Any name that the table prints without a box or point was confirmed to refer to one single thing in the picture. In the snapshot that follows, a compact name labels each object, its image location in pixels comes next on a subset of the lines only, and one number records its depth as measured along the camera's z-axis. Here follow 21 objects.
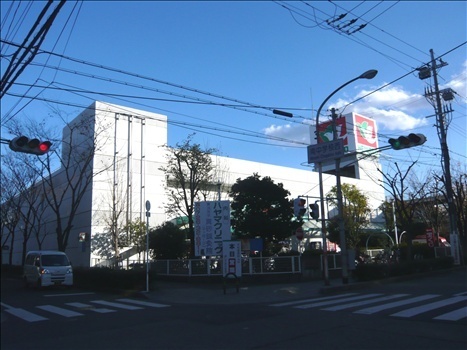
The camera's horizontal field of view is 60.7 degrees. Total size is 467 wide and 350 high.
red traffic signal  10.73
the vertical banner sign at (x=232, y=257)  18.50
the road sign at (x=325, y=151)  17.64
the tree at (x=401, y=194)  24.37
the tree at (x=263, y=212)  24.38
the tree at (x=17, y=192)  32.62
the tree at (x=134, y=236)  32.03
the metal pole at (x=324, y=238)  17.56
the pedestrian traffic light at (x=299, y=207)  17.67
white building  33.78
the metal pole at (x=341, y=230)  17.84
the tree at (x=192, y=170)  26.62
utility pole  26.73
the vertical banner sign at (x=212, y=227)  21.61
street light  17.59
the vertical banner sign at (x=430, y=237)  31.06
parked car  20.08
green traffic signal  14.72
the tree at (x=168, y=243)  27.98
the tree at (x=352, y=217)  37.88
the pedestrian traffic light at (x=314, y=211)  17.91
